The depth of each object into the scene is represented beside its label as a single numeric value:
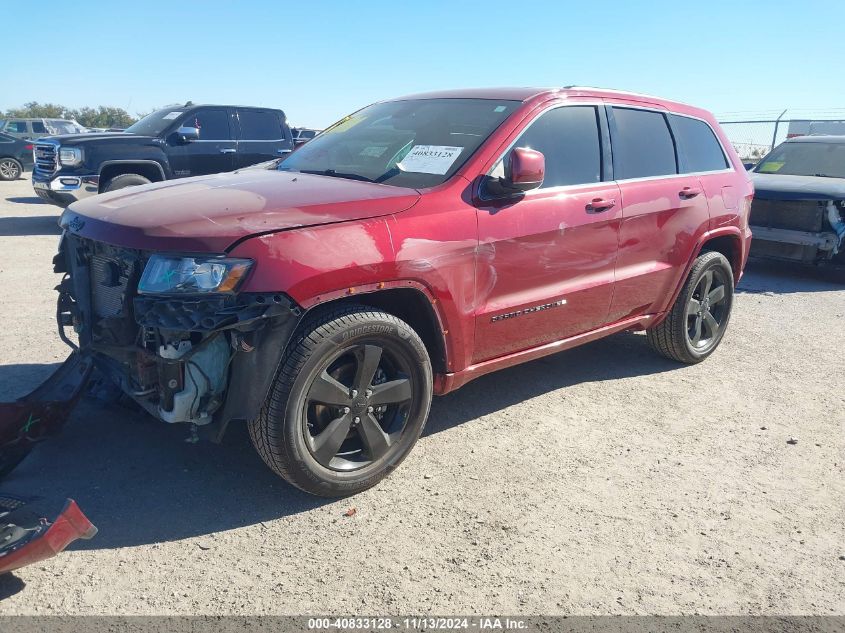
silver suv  24.14
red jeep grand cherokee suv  2.88
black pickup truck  10.05
